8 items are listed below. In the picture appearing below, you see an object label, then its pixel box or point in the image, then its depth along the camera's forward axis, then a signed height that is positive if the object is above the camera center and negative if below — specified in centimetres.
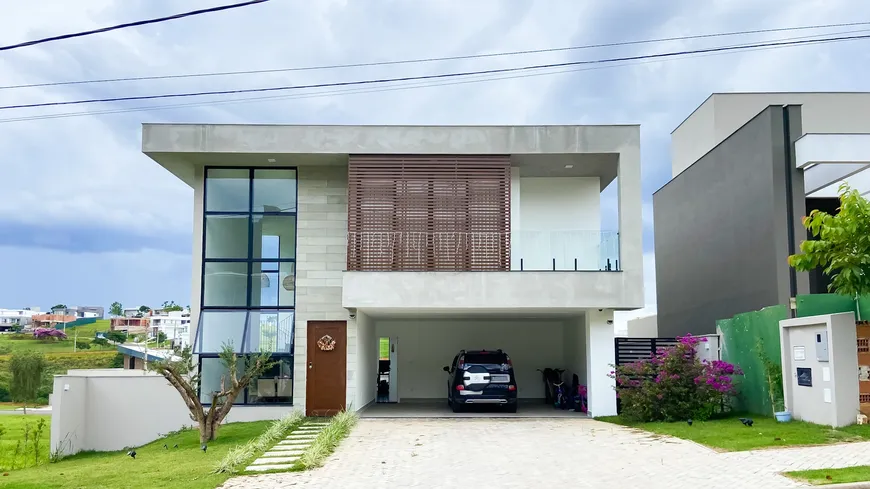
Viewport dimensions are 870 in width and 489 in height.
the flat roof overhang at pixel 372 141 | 1752 +416
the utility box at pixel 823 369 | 1249 -63
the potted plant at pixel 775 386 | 1441 -100
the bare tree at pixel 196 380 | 1405 -97
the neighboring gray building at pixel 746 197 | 1820 +351
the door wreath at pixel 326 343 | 1805 -27
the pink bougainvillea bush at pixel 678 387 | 1552 -109
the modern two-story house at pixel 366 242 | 1733 +199
